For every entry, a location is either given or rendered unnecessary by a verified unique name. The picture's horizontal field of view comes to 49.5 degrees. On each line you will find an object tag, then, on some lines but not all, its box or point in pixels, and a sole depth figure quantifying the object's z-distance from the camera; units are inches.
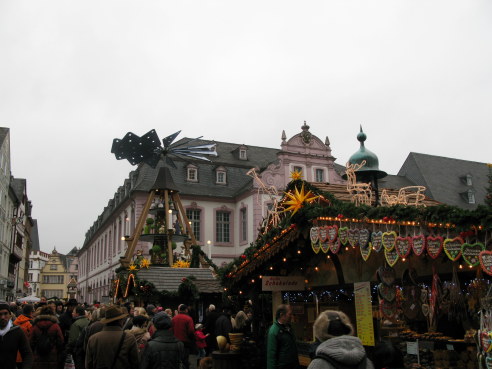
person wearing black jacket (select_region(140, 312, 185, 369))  229.5
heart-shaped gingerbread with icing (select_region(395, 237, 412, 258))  291.3
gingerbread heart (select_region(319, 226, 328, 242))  341.3
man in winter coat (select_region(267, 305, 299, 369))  251.3
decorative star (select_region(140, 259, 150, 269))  711.1
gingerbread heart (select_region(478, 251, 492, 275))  245.4
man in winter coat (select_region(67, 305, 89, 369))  312.8
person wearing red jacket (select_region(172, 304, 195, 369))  388.5
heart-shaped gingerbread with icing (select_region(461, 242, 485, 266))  252.8
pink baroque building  1425.9
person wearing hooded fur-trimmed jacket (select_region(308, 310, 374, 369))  131.3
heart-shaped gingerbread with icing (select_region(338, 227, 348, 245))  327.6
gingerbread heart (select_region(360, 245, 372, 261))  319.4
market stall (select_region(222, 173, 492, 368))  273.9
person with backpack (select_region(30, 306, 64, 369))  298.8
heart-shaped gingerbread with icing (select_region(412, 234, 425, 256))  280.4
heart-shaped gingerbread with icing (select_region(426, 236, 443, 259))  271.6
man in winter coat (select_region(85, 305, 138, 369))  221.6
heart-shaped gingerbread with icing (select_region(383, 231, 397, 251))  299.9
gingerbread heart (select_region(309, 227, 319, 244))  349.4
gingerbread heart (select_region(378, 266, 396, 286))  343.6
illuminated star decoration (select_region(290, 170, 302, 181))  457.1
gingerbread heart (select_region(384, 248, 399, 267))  300.2
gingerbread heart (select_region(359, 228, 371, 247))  318.3
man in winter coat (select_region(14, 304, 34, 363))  341.6
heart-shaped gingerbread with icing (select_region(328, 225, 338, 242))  334.6
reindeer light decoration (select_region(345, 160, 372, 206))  418.0
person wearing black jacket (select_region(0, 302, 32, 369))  233.1
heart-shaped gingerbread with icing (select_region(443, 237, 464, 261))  261.7
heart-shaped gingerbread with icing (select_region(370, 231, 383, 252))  307.9
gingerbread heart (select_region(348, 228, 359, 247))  322.3
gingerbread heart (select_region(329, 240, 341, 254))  334.9
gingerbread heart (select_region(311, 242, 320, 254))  352.9
